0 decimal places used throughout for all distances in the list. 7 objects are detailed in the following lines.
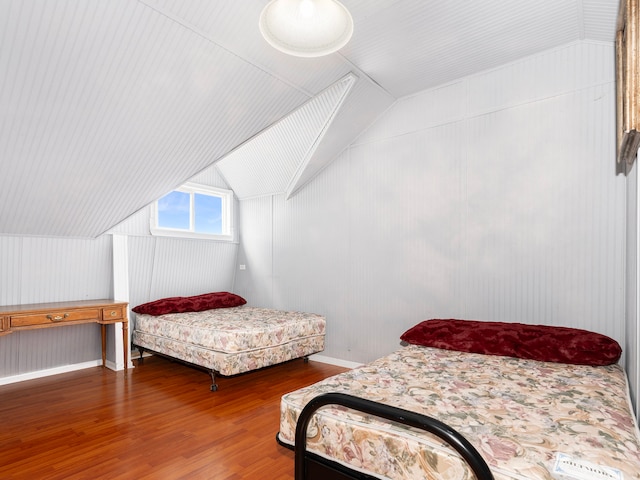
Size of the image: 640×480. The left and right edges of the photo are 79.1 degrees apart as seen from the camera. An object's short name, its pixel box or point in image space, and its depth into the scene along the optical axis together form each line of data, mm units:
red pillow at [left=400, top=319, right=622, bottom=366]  2524
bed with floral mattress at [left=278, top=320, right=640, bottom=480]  1385
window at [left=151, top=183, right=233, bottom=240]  4992
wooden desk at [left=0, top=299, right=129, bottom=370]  3357
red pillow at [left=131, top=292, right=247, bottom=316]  4512
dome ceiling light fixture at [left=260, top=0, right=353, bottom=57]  1855
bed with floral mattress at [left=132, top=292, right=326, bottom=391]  3625
